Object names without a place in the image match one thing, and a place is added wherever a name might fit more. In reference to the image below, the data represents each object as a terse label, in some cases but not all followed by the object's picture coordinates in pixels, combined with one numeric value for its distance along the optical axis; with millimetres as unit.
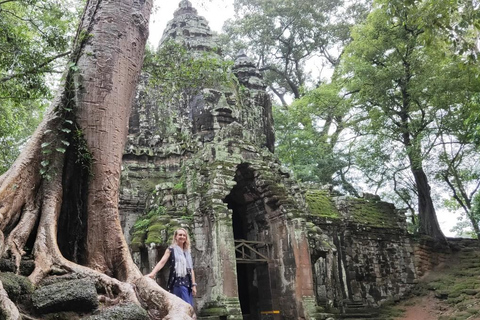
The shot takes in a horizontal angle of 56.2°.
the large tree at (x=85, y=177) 3689
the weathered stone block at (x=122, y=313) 2898
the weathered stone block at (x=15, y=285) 2936
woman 5180
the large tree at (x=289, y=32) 25453
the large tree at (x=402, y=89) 14945
